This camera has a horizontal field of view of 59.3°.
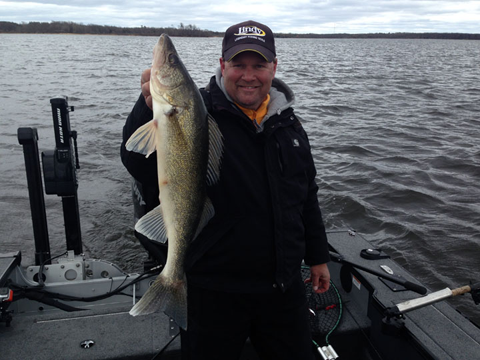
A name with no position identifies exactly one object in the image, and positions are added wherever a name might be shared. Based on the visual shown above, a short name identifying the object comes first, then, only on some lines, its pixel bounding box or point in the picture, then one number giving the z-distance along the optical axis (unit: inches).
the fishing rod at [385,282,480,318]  115.0
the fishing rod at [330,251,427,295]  123.1
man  94.7
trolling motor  159.8
